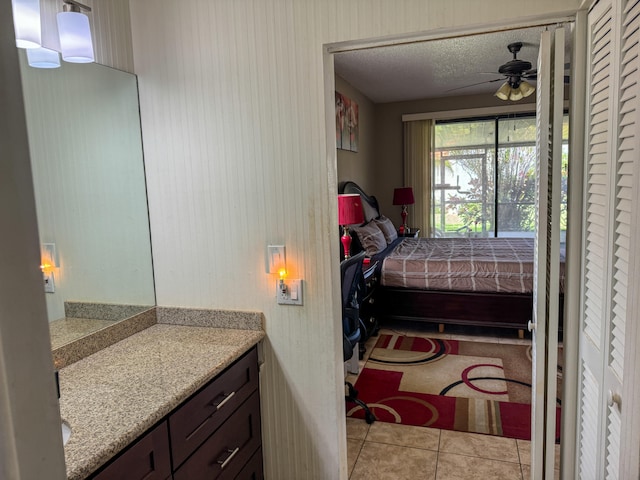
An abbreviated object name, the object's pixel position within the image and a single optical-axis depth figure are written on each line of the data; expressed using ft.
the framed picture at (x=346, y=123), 15.60
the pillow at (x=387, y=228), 17.29
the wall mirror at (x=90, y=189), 5.34
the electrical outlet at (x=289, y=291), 6.13
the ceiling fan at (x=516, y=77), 12.74
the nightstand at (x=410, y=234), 20.25
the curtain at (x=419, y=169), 21.24
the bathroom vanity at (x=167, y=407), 3.82
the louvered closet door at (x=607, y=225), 3.67
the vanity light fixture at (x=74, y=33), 4.99
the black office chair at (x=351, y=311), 8.79
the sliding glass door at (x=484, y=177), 20.24
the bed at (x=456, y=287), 12.83
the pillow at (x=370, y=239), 14.83
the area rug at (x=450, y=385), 8.84
